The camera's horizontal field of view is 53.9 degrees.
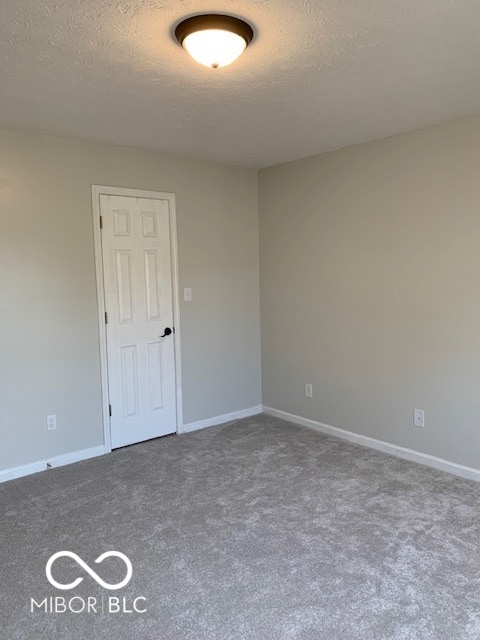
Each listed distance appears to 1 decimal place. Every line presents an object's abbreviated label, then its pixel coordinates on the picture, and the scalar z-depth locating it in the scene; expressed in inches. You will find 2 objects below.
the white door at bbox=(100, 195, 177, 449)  148.0
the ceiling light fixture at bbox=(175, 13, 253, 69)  72.2
